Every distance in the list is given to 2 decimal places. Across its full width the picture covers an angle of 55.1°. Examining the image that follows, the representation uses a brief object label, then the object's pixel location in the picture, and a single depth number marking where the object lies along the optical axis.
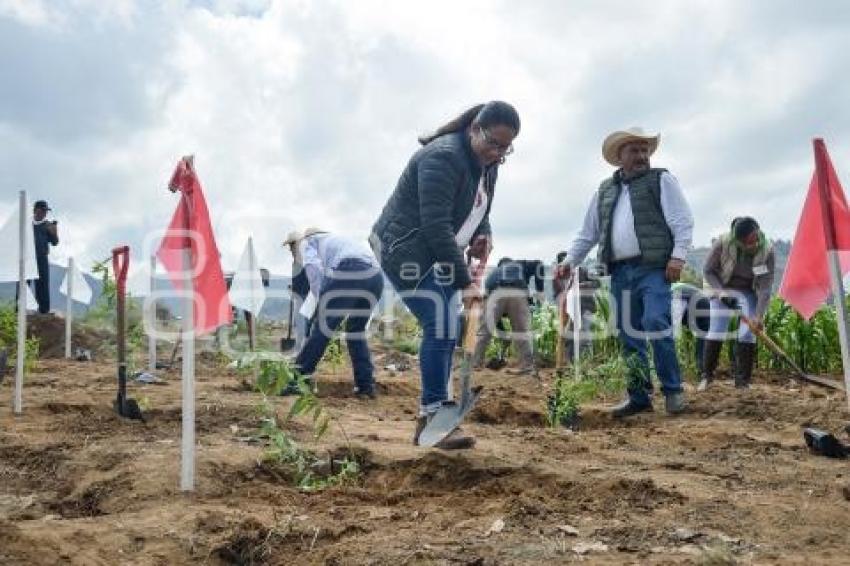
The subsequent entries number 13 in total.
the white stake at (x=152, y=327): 7.77
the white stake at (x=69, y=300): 10.20
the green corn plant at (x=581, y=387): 5.12
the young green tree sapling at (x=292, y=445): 3.44
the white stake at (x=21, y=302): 5.24
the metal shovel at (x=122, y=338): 4.71
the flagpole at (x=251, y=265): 8.11
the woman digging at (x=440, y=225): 4.00
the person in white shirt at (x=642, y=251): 5.46
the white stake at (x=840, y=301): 3.90
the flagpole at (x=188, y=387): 3.14
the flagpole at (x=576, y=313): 6.22
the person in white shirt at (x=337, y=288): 6.38
